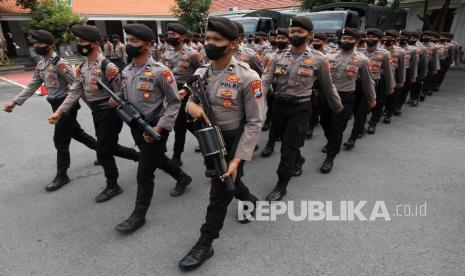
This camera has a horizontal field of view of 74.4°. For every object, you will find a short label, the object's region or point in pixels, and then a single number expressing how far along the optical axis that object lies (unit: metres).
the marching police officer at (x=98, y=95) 3.18
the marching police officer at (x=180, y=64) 4.25
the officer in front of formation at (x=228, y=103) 2.16
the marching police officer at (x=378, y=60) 4.86
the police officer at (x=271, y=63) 3.41
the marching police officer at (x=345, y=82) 4.07
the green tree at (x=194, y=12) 18.33
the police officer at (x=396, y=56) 5.63
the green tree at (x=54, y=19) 16.34
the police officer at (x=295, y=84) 3.15
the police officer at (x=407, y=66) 6.47
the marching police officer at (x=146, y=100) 2.74
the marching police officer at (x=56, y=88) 3.65
